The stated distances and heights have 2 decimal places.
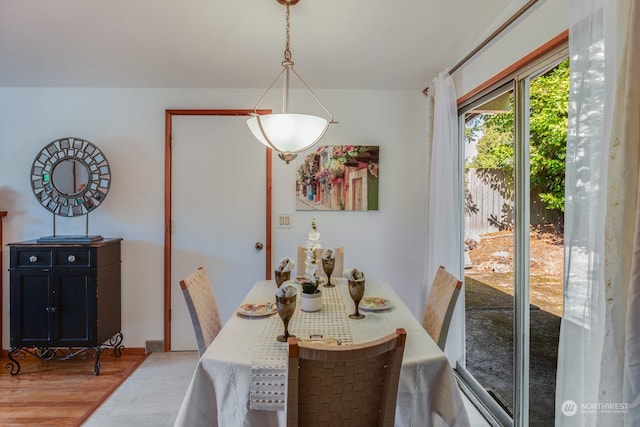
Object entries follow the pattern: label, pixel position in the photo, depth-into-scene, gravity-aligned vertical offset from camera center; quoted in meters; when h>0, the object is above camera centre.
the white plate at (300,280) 2.29 -0.45
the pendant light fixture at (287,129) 1.70 +0.43
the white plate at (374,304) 1.86 -0.49
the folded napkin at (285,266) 2.13 -0.32
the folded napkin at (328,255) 2.30 -0.27
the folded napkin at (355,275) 1.74 -0.31
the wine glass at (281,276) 2.12 -0.38
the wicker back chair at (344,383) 1.00 -0.52
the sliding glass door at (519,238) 1.76 -0.14
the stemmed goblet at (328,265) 2.30 -0.34
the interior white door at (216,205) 3.20 +0.08
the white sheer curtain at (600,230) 0.96 -0.05
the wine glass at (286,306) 1.41 -0.38
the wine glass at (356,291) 1.73 -0.39
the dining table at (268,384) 1.23 -0.62
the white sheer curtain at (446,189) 2.56 +0.19
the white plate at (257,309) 1.77 -0.50
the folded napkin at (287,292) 1.42 -0.32
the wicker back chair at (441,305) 1.74 -0.49
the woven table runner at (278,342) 1.21 -0.53
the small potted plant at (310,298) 1.83 -0.44
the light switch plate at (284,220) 3.24 -0.06
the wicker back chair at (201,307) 1.72 -0.50
